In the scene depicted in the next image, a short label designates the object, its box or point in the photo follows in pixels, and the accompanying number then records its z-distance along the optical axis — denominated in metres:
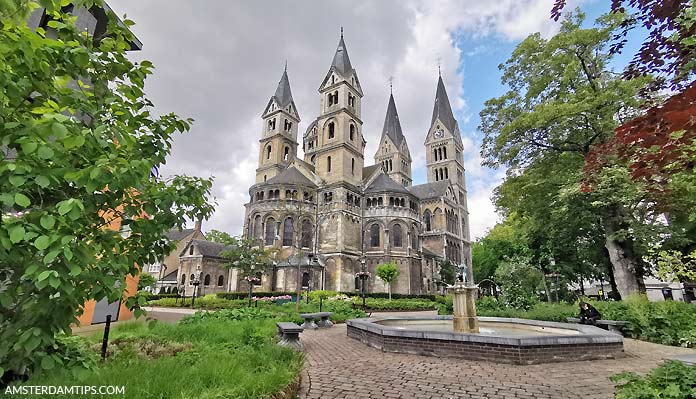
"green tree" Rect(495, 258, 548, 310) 18.05
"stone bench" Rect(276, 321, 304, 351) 8.86
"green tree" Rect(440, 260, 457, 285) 47.34
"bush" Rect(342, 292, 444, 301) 33.84
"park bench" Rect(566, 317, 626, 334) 11.97
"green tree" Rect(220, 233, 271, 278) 33.28
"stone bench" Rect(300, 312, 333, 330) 13.92
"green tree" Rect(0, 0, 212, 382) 2.20
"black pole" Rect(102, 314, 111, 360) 6.16
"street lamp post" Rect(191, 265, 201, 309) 40.19
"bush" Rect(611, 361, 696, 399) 4.03
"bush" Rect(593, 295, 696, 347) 10.80
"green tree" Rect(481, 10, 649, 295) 16.20
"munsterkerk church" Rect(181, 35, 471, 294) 37.91
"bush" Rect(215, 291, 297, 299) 30.38
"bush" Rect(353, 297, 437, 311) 25.47
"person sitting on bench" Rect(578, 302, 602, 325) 12.47
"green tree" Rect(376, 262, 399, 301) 34.12
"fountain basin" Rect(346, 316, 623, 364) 7.43
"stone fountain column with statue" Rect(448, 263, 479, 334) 10.32
